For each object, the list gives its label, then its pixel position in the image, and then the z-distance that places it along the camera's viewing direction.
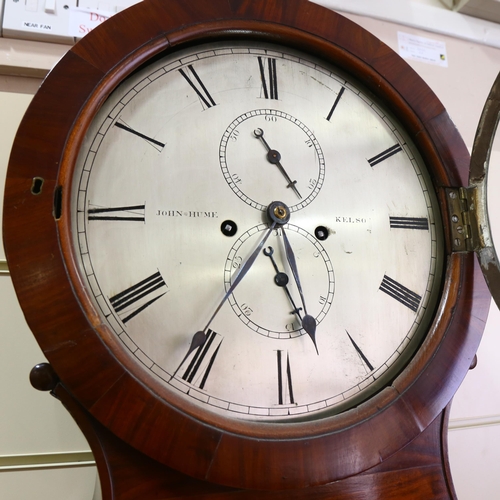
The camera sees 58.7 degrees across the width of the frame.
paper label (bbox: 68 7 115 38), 0.83
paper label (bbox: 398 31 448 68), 1.06
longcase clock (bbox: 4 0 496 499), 0.45
